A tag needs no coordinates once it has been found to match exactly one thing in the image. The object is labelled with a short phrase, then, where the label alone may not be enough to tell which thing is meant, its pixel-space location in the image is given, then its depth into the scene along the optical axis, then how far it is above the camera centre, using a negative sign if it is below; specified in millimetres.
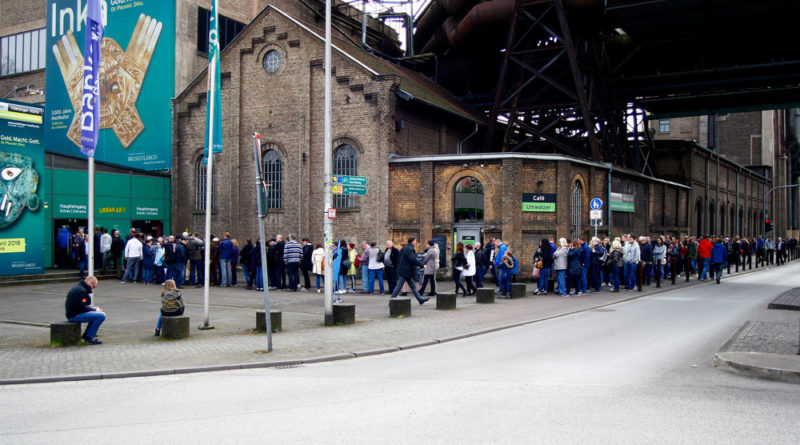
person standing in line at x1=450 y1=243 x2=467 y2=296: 18875 -1036
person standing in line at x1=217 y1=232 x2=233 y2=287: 21469 -1024
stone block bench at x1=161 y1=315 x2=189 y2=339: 11539 -1796
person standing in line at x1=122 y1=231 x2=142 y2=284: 22750 -987
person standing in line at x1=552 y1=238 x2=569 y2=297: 19281 -1007
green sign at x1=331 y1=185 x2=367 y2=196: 15931 +985
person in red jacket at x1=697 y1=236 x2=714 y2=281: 25281 -781
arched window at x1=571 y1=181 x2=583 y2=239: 24375 +879
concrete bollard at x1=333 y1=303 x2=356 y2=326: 13148 -1747
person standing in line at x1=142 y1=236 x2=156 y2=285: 22359 -1148
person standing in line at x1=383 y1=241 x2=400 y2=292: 18594 -975
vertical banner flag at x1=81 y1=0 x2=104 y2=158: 11992 +2786
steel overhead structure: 27938 +8917
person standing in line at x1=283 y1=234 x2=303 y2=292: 20297 -918
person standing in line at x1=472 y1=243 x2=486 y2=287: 19094 -1080
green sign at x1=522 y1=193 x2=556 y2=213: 23234 +1006
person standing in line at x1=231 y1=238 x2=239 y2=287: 21736 -1118
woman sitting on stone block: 11758 -1358
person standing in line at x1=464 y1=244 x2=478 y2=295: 18703 -1053
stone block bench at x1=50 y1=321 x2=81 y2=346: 10805 -1803
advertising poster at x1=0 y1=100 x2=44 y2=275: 20906 +1274
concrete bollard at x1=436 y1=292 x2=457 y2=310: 15578 -1756
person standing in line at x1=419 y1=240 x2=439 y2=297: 17672 -1019
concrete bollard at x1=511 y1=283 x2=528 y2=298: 18453 -1752
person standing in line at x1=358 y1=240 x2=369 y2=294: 19734 -1084
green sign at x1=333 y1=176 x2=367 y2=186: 15311 +1192
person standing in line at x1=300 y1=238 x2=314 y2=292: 20586 -1119
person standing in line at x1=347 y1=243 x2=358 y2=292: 19875 -1009
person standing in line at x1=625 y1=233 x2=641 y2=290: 20734 -940
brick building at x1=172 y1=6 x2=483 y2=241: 25609 +4312
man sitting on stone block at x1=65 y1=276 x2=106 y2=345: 10953 -1432
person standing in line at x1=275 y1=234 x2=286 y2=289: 20672 -1005
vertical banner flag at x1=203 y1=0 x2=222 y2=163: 13492 +3521
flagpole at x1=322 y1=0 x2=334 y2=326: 13125 +471
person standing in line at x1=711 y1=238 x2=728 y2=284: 24781 -993
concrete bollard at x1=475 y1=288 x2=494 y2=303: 17016 -1778
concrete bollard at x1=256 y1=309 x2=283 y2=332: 12328 -1802
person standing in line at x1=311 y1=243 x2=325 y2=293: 19531 -1005
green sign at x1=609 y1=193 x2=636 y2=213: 27406 +1206
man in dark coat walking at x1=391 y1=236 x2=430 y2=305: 16047 -912
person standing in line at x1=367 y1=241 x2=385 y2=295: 19359 -920
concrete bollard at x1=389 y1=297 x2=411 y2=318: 14375 -1763
